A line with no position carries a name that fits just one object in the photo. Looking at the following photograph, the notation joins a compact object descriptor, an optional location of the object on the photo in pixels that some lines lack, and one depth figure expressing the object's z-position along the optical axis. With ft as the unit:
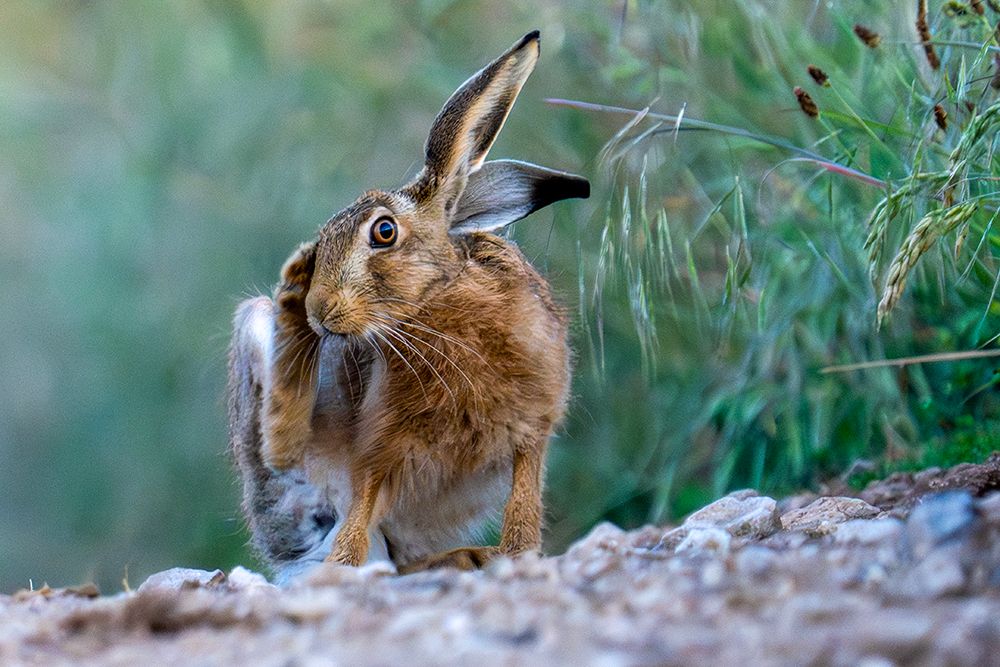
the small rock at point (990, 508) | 14.89
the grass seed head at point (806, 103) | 24.09
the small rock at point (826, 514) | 21.93
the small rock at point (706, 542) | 18.51
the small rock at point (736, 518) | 21.86
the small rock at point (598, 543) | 19.84
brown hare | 24.04
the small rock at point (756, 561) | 15.19
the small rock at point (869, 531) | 16.58
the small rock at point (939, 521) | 14.82
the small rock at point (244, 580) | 21.66
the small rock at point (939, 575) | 13.65
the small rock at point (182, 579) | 22.43
